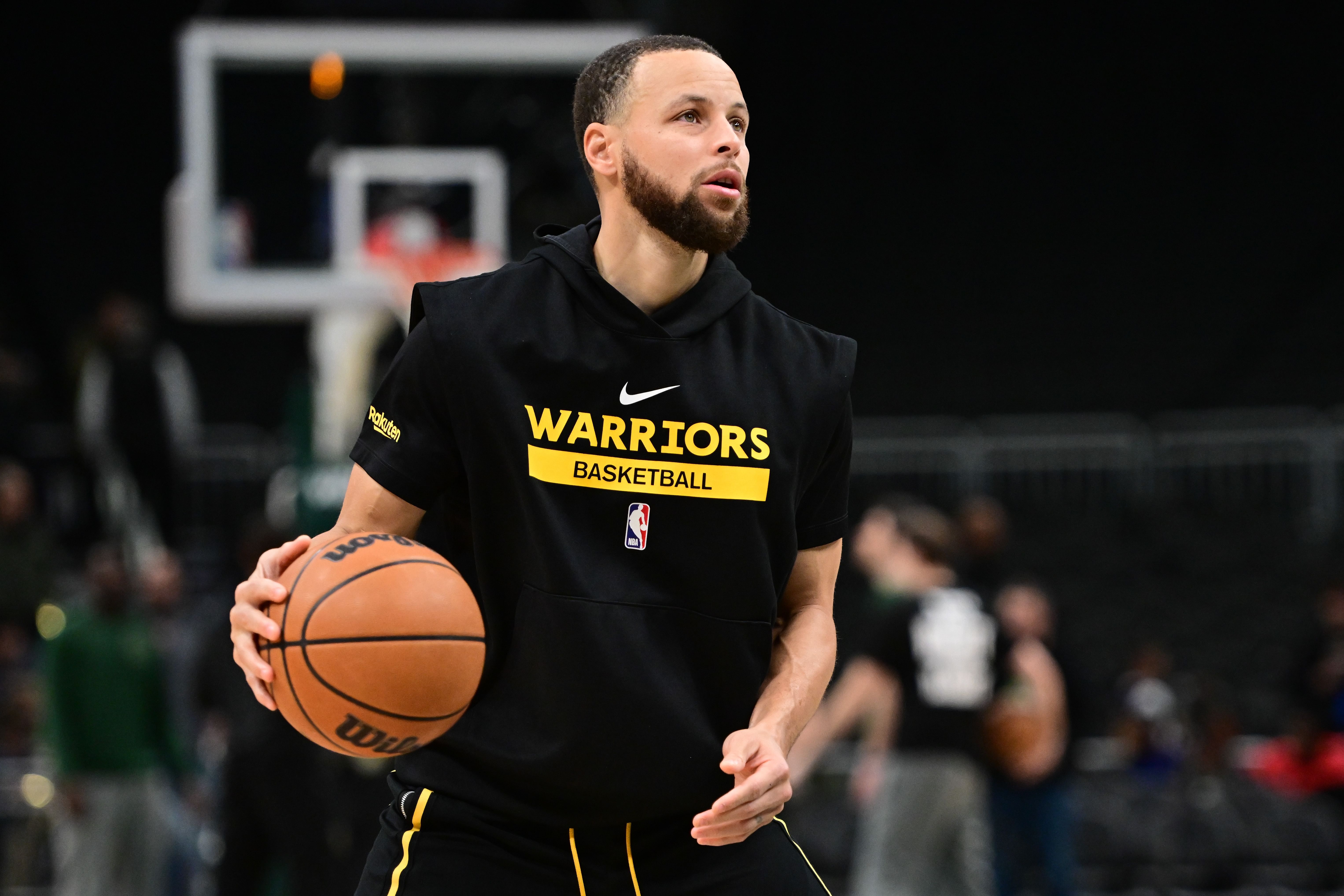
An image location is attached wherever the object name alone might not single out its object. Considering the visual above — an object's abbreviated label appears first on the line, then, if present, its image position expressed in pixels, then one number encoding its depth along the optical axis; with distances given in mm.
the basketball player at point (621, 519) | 5547
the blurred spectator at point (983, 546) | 17891
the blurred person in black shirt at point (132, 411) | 23141
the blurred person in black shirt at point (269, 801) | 13687
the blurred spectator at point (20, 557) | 22172
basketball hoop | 18187
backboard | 17516
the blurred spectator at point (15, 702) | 20266
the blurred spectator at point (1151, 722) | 22203
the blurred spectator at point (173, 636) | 17703
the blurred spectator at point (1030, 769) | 16641
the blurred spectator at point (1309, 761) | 19875
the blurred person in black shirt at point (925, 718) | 16156
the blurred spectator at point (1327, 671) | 19781
